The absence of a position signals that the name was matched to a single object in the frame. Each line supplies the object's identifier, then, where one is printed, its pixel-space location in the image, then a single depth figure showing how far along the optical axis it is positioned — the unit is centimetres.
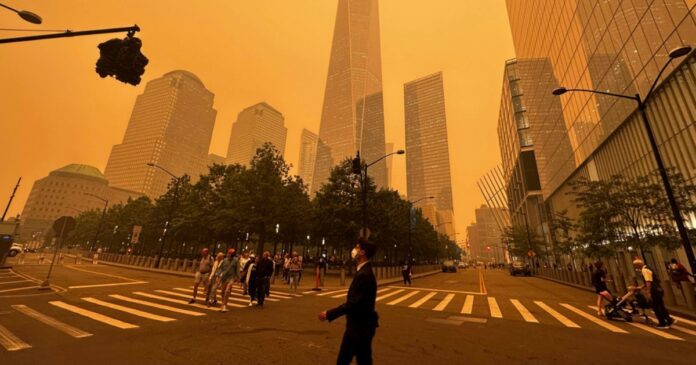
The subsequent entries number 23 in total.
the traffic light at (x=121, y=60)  725
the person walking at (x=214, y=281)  1096
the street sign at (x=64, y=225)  1462
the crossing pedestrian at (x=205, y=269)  1178
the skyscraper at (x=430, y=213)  15538
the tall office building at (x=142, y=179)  18938
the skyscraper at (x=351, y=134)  18850
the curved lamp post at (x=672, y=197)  1034
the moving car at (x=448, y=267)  5560
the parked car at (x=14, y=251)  4171
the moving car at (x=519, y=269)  4544
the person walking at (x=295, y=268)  1544
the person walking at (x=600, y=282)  1078
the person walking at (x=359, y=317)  339
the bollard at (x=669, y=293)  1298
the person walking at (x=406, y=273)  2353
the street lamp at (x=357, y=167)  1508
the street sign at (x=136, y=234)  2919
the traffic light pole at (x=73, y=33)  768
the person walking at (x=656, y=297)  924
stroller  1002
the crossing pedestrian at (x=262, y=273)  1091
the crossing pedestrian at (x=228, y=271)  1034
